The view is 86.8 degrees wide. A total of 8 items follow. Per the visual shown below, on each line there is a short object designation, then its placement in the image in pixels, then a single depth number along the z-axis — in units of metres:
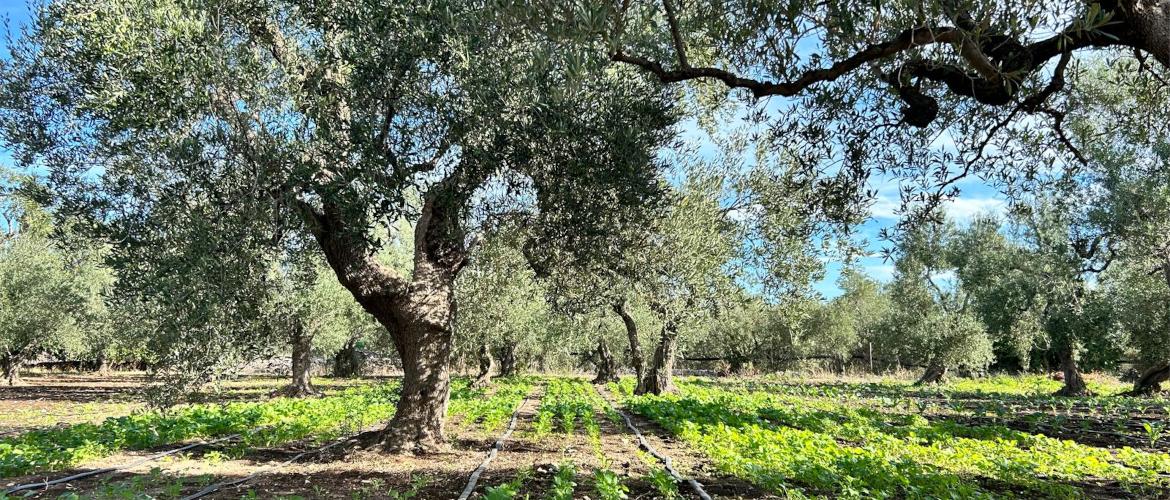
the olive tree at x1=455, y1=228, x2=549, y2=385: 14.82
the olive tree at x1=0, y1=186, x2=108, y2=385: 30.42
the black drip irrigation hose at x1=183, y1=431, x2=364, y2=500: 7.85
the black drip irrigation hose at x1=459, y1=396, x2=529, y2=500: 7.79
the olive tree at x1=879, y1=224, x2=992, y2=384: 37.66
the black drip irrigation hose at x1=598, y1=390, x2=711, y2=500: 7.79
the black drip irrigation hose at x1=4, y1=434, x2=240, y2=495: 8.17
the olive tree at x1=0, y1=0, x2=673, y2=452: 6.66
